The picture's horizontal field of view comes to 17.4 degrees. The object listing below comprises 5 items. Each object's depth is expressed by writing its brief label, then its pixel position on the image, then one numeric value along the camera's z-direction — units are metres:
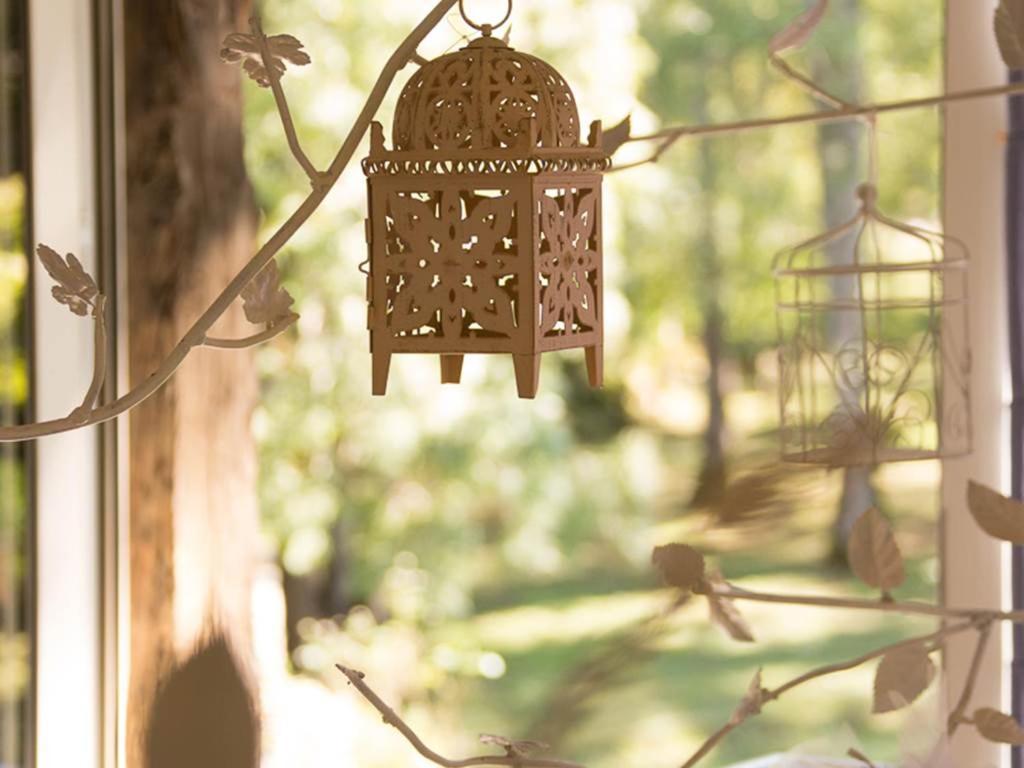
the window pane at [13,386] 2.61
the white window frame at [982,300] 2.22
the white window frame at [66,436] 2.67
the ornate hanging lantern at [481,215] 1.56
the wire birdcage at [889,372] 1.98
